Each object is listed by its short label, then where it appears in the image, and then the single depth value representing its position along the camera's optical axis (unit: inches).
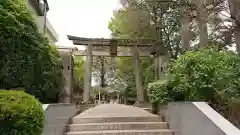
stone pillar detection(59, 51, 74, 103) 215.5
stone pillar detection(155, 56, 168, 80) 311.4
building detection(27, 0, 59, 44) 267.4
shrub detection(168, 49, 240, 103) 125.9
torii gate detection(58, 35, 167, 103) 360.5
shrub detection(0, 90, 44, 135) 73.8
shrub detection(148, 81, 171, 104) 163.2
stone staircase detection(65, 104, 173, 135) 151.7
